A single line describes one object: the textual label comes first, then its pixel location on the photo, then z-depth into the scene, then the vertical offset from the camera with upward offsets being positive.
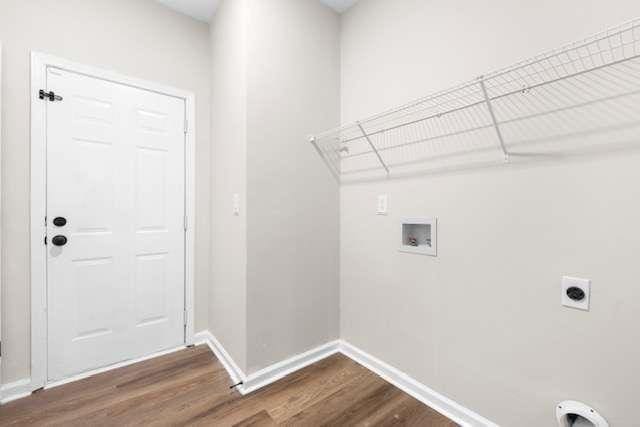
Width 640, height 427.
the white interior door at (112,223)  1.71 -0.10
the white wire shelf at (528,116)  0.98 +0.45
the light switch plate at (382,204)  1.79 +0.05
